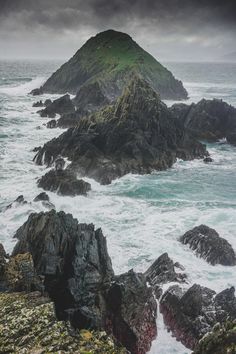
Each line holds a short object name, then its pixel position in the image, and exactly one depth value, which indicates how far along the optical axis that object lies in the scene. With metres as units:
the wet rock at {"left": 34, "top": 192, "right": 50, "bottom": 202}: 43.03
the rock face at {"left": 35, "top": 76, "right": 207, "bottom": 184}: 55.00
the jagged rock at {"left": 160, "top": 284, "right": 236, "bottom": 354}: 23.75
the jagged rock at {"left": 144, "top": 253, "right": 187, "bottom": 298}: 28.27
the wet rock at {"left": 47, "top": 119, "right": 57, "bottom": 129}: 82.50
